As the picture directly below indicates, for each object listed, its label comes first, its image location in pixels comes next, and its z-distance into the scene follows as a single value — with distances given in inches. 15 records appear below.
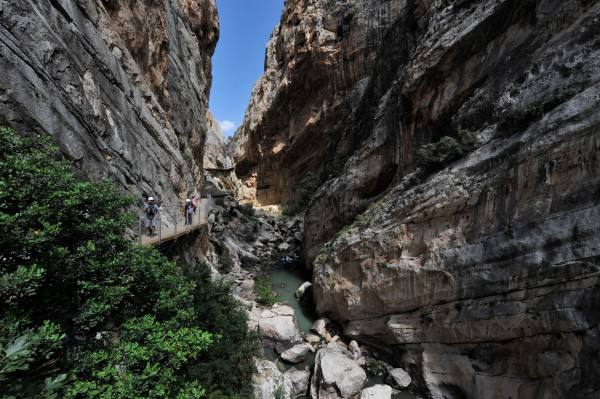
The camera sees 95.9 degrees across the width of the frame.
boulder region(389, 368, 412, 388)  374.3
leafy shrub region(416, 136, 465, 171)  390.0
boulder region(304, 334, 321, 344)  485.3
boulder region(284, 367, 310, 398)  378.3
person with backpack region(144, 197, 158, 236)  366.9
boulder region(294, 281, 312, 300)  653.3
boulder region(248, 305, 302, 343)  477.1
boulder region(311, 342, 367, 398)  356.8
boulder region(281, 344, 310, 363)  435.2
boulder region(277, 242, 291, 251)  1041.8
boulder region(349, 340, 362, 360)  435.8
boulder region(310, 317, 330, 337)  507.1
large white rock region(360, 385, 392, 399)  345.4
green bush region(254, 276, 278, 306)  606.5
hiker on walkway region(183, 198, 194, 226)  496.7
